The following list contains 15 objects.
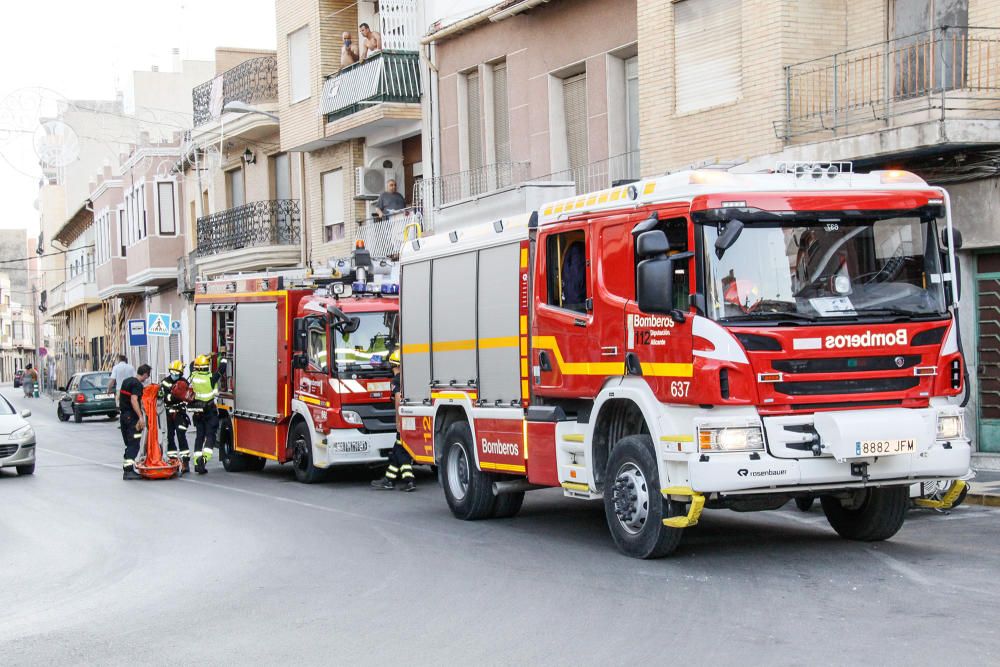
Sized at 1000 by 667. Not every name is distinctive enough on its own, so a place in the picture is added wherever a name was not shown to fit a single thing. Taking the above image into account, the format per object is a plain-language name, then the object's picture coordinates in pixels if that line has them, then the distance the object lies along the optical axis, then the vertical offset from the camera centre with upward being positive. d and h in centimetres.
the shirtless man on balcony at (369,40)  2948 +669
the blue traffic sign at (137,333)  3919 +45
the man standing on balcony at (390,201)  2972 +313
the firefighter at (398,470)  1712 -164
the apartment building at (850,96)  1532 +302
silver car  2056 -143
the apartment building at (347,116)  2872 +515
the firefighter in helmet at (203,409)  2017 -95
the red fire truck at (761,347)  957 -10
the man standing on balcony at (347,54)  3080 +665
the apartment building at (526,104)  2211 +429
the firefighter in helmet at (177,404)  2009 -85
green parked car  4059 -146
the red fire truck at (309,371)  1766 -37
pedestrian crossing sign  3584 +61
